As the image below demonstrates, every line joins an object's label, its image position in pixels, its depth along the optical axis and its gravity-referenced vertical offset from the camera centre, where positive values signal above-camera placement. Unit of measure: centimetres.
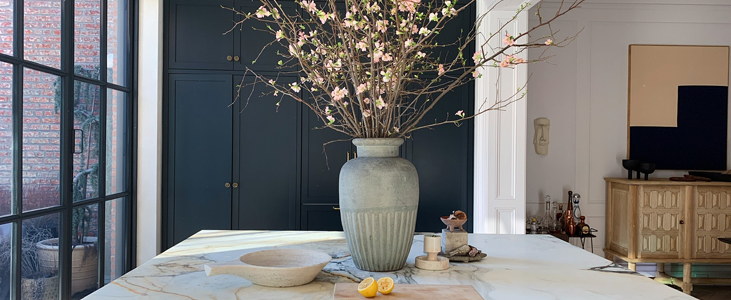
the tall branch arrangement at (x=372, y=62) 130 +23
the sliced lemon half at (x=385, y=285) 109 -30
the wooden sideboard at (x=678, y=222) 418 -60
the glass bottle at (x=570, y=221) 431 -63
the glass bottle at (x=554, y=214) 438 -58
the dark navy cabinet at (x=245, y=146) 391 +0
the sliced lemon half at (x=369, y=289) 106 -30
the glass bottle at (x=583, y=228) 426 -67
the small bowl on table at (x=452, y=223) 156 -23
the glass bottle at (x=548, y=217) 443 -61
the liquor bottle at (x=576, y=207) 439 -51
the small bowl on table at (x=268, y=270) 115 -30
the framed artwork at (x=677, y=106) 466 +41
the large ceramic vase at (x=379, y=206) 134 -16
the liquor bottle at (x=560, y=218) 441 -61
